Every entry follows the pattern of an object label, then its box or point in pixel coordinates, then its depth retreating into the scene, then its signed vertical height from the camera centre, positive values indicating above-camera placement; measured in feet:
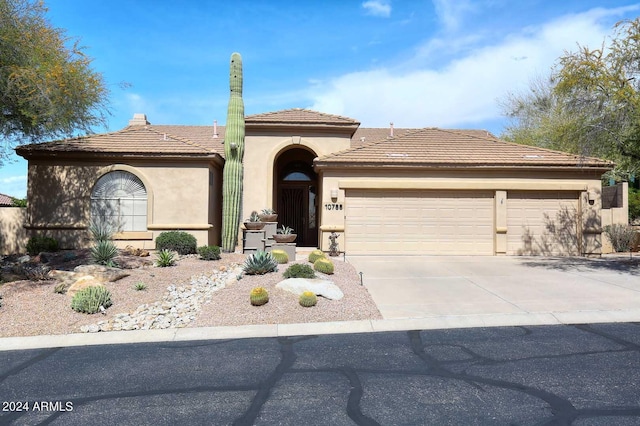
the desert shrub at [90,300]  26.05 -5.47
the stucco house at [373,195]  51.01 +2.37
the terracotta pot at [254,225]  47.67 -1.26
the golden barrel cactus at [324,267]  35.60 -4.38
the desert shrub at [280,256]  40.27 -3.99
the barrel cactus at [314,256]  40.47 -4.00
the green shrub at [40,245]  48.39 -3.83
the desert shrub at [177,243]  47.60 -3.35
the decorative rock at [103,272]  32.30 -4.65
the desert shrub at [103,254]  37.14 -3.65
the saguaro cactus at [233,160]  50.21 +6.45
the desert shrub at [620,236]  57.21 -2.43
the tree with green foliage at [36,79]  34.73 +11.70
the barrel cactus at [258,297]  27.02 -5.30
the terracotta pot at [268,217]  48.35 -0.35
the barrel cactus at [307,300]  26.81 -5.40
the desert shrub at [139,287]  30.91 -5.41
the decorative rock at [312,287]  28.81 -5.02
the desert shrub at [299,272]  31.91 -4.36
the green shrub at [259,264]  34.45 -4.13
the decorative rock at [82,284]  29.18 -5.08
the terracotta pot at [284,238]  44.45 -2.49
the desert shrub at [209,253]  44.01 -4.11
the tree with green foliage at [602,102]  39.78 +11.19
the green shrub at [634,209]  73.61 +1.57
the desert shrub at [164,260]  39.22 -4.37
